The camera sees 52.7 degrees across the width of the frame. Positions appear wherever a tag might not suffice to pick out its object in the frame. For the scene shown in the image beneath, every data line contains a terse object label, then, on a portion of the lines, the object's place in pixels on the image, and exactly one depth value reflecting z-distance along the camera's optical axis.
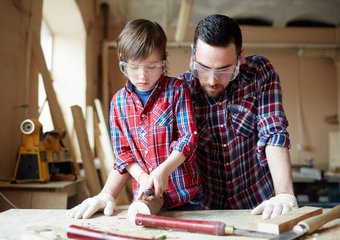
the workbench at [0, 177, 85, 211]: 1.93
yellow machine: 2.01
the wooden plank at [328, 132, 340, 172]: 4.72
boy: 1.24
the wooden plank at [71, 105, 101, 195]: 2.71
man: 1.33
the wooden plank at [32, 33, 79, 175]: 2.44
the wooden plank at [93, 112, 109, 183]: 3.79
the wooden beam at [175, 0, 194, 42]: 3.83
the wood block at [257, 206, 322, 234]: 0.90
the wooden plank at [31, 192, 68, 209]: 1.98
